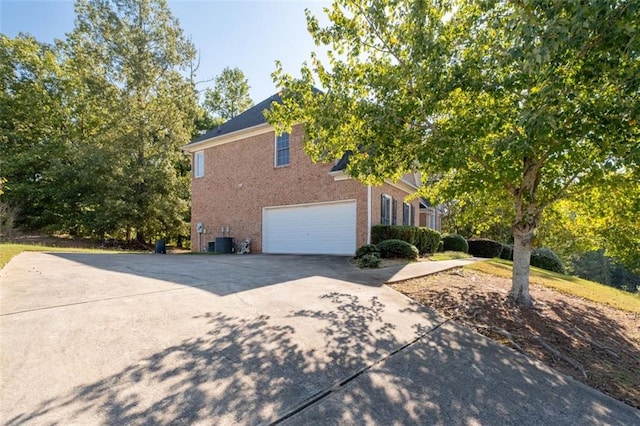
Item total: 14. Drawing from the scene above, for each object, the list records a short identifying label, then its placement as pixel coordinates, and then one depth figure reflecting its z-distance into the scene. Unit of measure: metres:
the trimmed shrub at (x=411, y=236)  12.45
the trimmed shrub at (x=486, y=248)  19.67
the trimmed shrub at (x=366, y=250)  10.58
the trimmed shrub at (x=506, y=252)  20.05
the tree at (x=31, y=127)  20.97
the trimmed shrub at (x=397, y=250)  11.12
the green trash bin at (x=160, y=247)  16.80
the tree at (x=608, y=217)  5.60
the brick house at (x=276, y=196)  12.83
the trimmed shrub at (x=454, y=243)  18.95
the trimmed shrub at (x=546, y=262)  17.67
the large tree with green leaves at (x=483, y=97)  3.85
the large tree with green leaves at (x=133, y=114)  19.95
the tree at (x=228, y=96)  30.91
